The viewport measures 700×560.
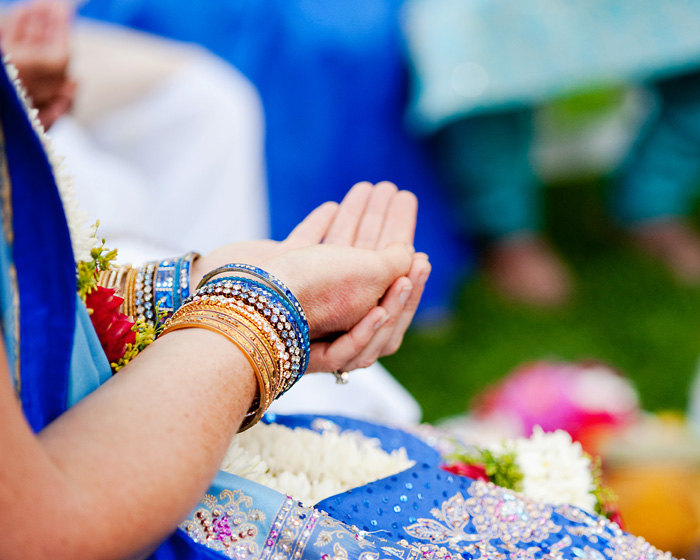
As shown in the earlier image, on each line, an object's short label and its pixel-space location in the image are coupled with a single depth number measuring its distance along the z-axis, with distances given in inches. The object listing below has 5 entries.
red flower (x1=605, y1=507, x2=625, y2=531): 39.1
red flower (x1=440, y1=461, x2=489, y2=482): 38.3
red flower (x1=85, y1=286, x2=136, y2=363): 35.1
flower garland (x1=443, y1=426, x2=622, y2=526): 38.4
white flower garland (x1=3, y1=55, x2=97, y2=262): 32.3
